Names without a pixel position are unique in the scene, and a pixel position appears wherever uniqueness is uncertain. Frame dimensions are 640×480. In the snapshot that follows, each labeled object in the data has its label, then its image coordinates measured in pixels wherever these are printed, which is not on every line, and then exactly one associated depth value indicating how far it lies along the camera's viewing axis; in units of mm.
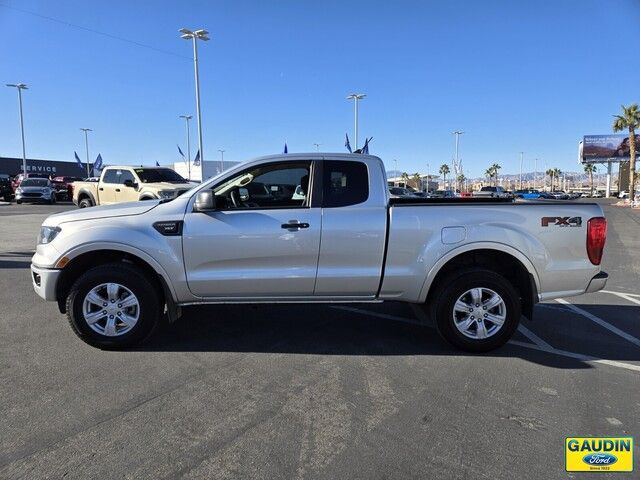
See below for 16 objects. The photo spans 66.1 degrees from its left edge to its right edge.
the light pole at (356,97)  43406
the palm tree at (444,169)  139838
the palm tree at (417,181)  89312
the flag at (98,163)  49100
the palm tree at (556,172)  134500
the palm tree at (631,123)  56781
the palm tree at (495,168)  139150
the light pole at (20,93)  50594
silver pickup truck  4602
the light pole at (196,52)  27078
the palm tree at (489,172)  141625
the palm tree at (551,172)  132700
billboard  83312
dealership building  72812
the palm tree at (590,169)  114388
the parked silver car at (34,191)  28531
